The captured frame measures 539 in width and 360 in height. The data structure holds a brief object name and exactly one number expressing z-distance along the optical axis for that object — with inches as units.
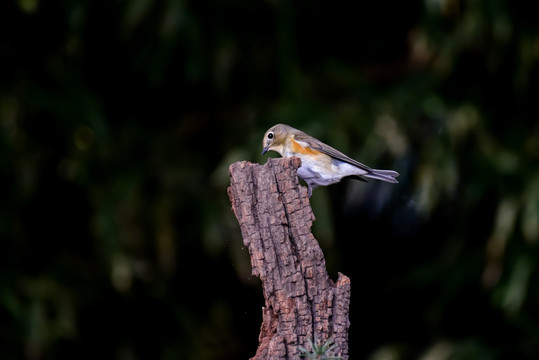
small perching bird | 243.1
